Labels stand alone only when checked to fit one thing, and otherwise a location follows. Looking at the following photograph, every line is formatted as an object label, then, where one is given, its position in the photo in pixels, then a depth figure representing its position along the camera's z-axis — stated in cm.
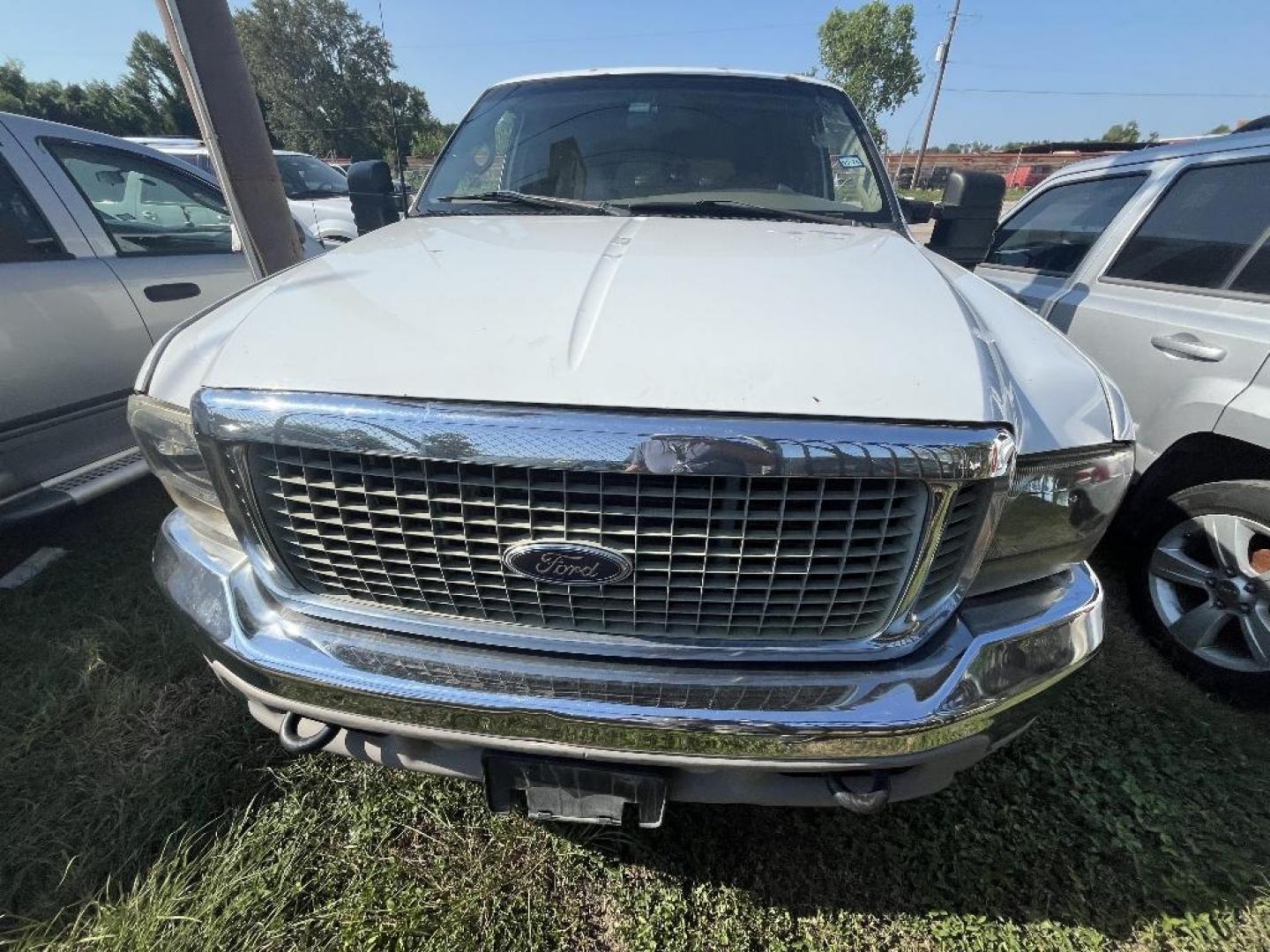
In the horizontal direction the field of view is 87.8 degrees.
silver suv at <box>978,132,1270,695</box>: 237
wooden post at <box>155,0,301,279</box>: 328
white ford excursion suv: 127
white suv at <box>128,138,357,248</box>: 877
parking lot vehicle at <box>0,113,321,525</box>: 272
